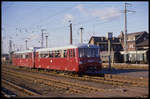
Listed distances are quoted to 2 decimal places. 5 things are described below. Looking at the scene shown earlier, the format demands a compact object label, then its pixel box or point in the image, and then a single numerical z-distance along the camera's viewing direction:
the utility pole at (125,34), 39.28
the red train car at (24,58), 30.75
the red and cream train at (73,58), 19.05
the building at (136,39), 68.00
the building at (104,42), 74.62
